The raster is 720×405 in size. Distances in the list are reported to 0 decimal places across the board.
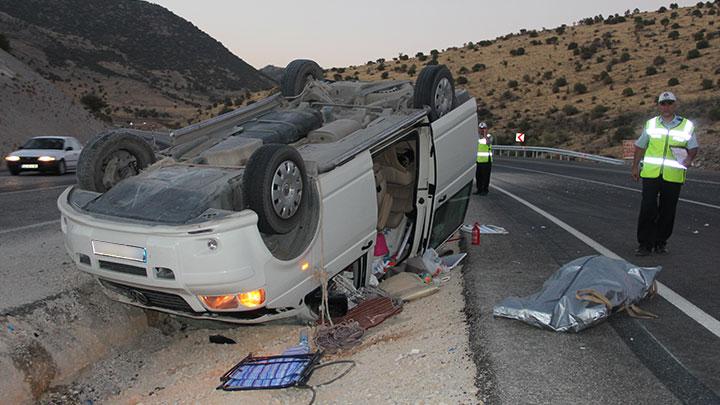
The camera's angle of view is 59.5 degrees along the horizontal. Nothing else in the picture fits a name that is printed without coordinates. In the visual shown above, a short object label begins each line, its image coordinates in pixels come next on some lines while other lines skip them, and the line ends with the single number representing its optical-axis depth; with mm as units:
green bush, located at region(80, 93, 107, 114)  52031
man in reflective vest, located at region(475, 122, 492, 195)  13547
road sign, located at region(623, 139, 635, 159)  26781
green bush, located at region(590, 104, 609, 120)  38312
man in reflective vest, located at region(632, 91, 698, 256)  6926
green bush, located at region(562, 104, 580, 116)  41031
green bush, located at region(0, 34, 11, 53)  44344
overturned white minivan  4223
